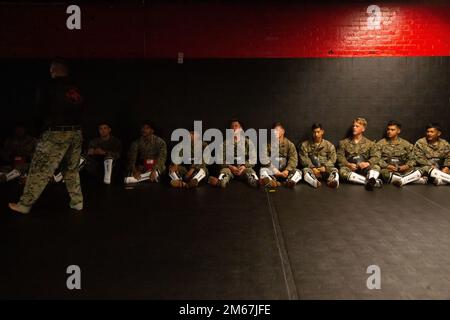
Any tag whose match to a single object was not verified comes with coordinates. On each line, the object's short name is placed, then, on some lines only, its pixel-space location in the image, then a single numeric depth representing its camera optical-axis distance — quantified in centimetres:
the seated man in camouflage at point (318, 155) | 628
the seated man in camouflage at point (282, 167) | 587
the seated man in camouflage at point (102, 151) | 645
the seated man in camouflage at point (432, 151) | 626
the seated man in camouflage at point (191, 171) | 585
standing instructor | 416
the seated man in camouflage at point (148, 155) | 628
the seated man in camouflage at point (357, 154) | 620
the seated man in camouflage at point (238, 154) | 632
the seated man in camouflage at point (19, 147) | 660
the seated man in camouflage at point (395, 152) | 624
